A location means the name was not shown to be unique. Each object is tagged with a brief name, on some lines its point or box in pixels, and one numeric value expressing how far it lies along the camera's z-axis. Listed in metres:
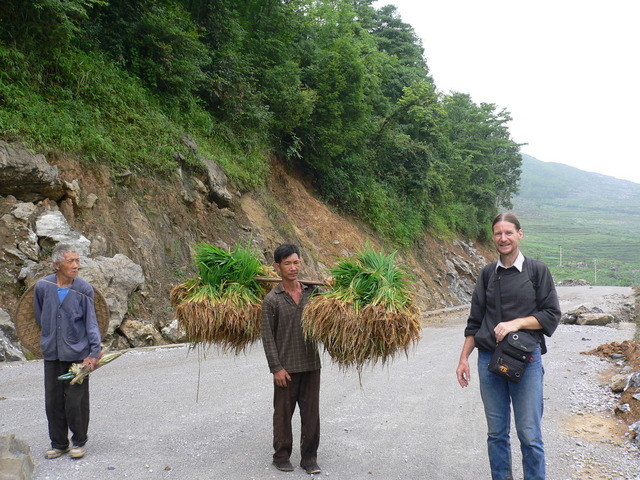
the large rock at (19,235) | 10.33
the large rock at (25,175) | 10.55
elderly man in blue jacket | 4.92
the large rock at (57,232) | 10.85
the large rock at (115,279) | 10.75
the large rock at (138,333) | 11.08
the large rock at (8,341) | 9.03
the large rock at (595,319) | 23.22
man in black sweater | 3.87
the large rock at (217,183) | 16.02
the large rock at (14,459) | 4.00
